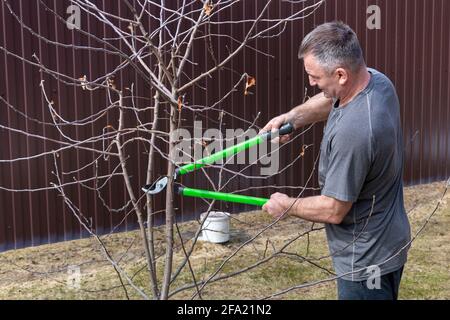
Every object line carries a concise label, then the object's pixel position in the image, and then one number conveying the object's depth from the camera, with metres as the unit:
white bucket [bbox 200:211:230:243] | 5.12
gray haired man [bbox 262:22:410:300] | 2.23
